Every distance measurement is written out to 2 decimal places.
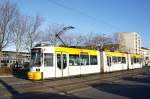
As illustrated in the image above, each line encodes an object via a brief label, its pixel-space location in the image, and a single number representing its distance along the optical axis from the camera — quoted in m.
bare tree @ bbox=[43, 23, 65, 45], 34.37
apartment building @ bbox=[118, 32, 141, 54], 83.21
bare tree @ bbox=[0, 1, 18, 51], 23.89
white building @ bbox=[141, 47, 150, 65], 88.98
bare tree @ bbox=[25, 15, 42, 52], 28.52
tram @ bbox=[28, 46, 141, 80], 14.06
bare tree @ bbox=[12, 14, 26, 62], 25.94
